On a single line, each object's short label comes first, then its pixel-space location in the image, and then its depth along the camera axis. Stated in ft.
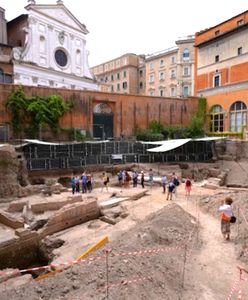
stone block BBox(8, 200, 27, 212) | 46.62
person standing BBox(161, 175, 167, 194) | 57.16
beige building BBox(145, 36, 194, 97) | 173.47
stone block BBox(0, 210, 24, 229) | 38.93
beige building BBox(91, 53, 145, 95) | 205.77
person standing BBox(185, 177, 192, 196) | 54.49
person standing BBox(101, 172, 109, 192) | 62.66
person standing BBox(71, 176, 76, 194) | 57.42
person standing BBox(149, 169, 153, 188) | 62.46
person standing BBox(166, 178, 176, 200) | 51.52
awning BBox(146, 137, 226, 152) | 73.06
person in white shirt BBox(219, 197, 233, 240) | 30.12
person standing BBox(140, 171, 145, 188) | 62.68
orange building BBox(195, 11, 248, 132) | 98.84
